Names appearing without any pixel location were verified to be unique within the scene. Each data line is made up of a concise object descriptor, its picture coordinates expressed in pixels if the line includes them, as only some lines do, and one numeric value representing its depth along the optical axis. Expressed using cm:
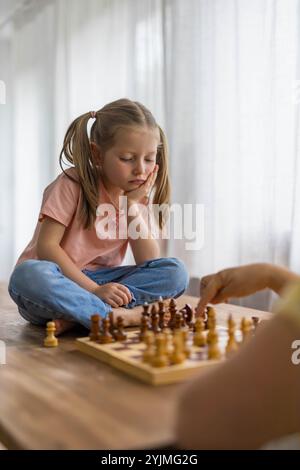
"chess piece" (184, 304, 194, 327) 179
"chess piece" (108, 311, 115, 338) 169
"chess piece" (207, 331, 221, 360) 154
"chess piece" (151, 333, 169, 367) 149
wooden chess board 148
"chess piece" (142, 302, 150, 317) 177
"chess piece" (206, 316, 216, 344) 162
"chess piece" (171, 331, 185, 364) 150
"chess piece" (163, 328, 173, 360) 153
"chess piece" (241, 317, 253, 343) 163
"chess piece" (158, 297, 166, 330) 176
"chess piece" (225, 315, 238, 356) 156
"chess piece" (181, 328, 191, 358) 153
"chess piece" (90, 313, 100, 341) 167
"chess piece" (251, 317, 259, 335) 171
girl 182
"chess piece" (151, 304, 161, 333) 172
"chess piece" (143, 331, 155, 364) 152
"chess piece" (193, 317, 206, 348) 161
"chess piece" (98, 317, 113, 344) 166
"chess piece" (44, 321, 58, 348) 172
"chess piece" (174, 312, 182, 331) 176
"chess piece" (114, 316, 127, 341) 167
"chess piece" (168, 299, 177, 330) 177
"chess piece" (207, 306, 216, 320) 171
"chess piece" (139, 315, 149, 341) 166
